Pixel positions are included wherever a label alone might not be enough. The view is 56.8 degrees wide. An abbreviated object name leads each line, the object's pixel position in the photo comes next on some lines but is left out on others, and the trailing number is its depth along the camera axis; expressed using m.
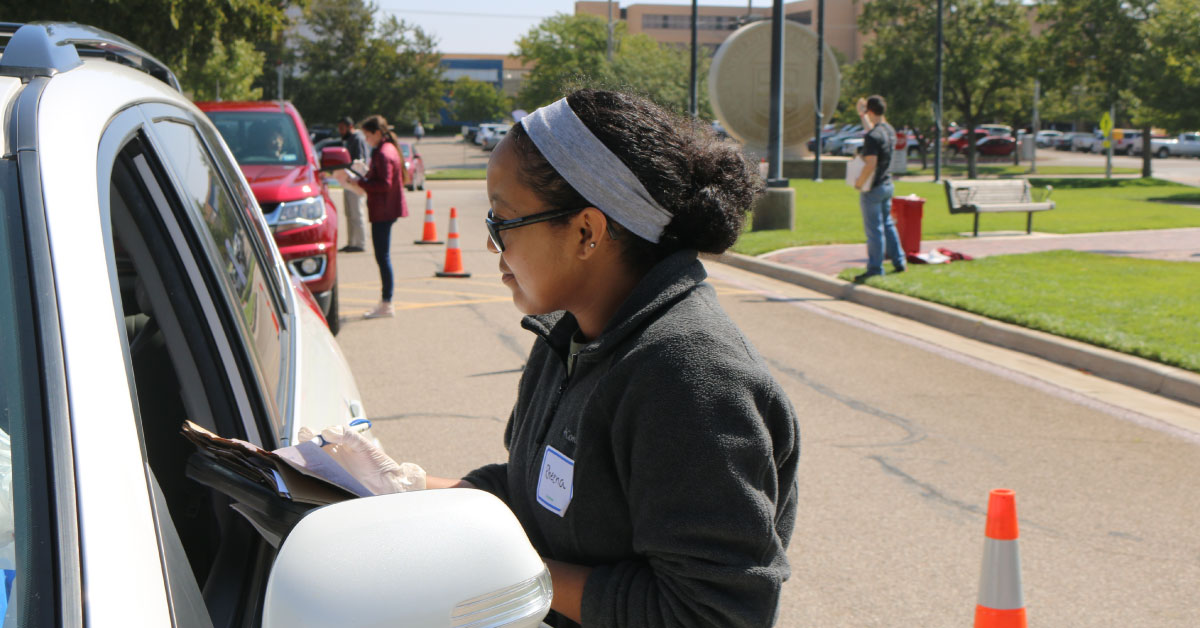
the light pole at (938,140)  32.75
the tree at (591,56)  51.47
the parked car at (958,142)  53.97
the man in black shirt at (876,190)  11.86
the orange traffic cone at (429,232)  17.53
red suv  9.05
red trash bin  13.06
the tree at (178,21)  13.88
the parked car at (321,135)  43.94
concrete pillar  17.11
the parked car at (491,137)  60.65
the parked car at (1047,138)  69.50
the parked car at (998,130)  62.67
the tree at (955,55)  40.41
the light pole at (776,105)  15.84
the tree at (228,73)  22.70
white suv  1.17
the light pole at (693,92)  26.84
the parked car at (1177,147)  57.88
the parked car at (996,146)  54.28
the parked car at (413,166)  30.05
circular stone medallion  31.36
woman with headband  1.53
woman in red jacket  10.38
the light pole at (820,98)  31.39
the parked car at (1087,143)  64.31
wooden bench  16.23
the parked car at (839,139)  57.31
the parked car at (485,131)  69.31
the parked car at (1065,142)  67.88
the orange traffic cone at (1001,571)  2.92
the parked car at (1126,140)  60.62
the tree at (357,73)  55.03
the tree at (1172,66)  27.61
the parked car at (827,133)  59.47
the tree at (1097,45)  32.50
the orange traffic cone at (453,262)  13.30
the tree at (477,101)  93.88
